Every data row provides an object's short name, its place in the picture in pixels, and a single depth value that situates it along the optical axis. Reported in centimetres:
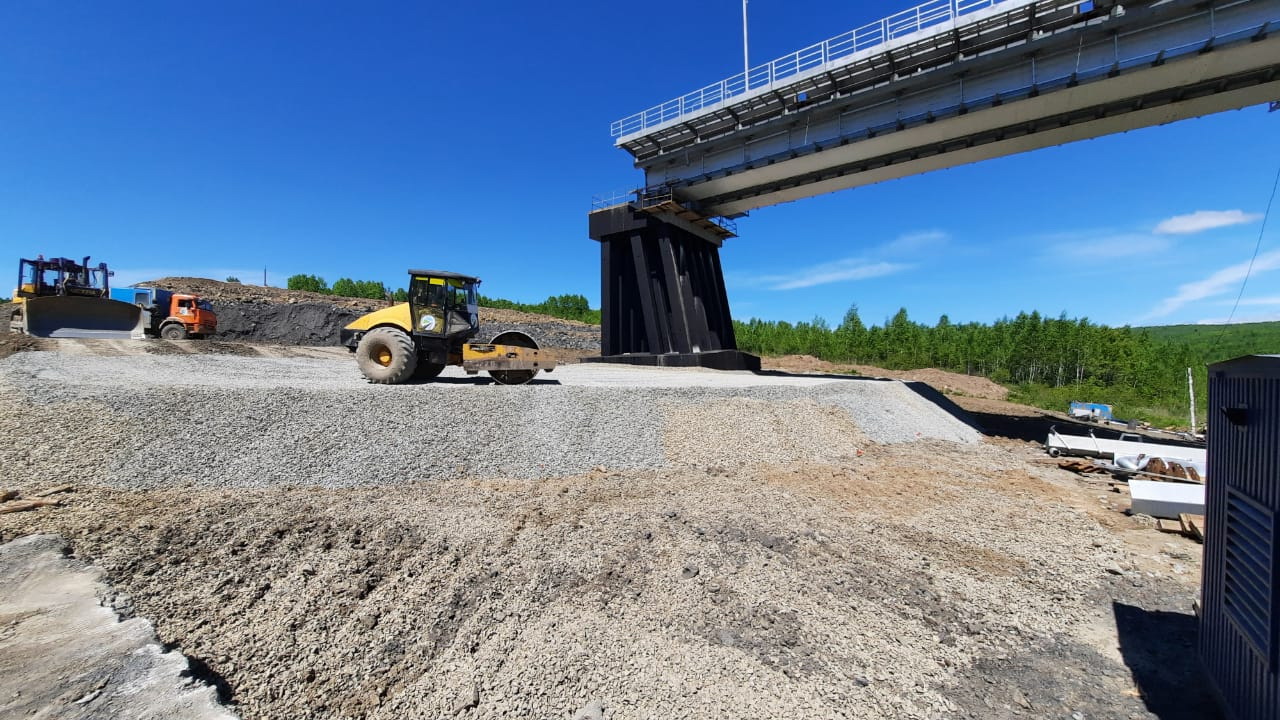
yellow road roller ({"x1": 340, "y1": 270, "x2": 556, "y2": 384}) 935
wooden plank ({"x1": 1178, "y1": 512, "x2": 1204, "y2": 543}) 546
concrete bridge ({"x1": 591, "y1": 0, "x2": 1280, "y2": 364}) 1067
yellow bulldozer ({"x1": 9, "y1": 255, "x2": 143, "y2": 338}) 1414
